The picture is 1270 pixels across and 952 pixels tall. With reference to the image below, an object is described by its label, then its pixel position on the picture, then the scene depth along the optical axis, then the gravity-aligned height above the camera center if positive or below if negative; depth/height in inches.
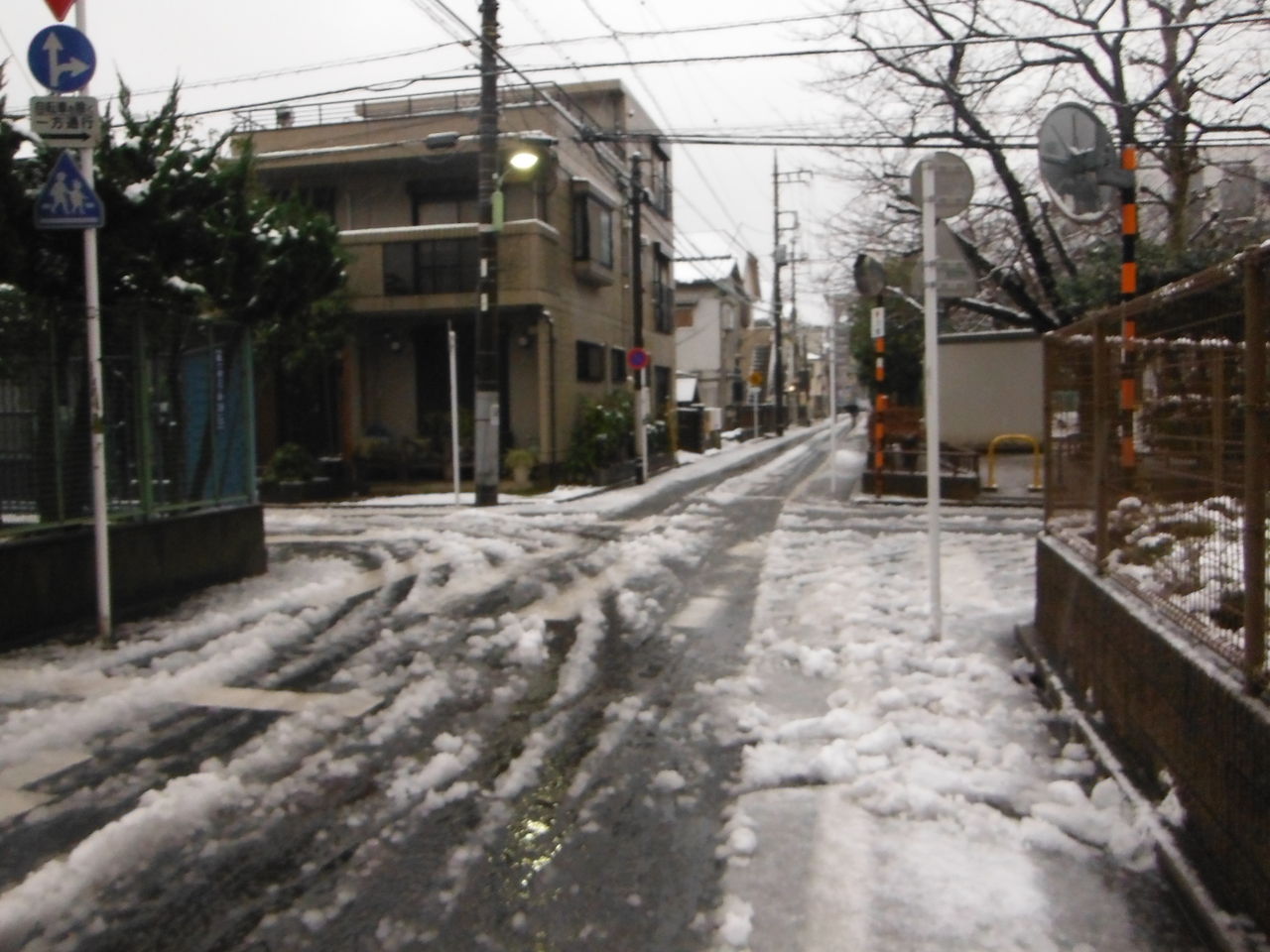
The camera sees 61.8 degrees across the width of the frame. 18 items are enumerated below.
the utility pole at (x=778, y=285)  1769.2 +231.3
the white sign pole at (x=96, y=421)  279.7 +2.7
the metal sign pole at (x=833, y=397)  719.7 +18.0
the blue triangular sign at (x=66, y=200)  272.5 +59.6
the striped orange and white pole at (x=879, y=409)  649.6 +8.5
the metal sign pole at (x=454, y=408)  693.3 +12.8
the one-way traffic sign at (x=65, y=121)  271.0 +80.0
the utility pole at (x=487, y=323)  674.2 +66.3
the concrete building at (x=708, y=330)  2021.4 +182.7
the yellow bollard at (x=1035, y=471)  666.8 -33.0
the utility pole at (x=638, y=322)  880.3 +87.9
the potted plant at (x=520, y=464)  825.5 -29.5
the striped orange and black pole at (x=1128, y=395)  195.6 +4.5
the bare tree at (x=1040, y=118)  597.6 +177.2
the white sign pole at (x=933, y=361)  270.4 +15.6
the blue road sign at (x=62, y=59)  271.3 +96.2
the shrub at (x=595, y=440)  844.6 -11.9
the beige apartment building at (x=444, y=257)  839.7 +137.2
